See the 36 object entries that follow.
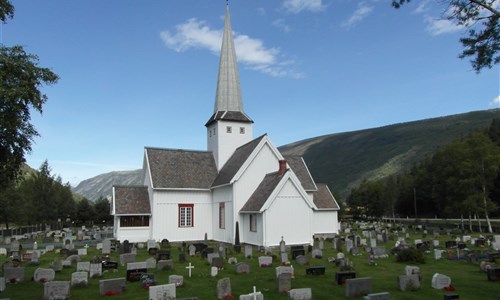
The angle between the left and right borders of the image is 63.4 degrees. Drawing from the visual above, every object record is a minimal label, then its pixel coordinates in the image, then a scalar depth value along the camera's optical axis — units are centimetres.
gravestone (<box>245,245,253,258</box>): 2046
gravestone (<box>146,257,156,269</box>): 1670
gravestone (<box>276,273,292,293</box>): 1225
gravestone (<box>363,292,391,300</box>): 967
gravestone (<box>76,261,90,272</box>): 1588
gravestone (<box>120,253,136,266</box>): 1818
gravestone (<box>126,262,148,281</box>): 1400
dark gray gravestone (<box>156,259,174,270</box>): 1642
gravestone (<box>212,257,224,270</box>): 1680
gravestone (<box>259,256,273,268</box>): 1760
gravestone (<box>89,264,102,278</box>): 1502
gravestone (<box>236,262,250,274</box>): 1559
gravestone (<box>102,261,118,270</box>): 1633
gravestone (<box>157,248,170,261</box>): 1902
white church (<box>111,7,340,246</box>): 2595
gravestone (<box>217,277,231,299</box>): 1148
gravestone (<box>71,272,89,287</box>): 1332
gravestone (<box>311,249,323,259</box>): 1997
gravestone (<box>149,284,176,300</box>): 1028
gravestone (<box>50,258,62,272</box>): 1634
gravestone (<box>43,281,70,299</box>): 1145
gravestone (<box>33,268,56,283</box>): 1423
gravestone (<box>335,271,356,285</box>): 1305
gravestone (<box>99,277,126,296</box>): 1194
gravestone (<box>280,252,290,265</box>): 1813
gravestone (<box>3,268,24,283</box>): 1414
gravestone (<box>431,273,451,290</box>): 1230
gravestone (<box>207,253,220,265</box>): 1867
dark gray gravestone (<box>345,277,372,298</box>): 1148
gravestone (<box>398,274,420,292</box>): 1215
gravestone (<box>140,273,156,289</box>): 1289
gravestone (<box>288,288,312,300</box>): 1096
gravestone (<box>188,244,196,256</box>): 2177
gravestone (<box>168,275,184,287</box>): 1278
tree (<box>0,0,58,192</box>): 1245
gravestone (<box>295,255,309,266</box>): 1784
